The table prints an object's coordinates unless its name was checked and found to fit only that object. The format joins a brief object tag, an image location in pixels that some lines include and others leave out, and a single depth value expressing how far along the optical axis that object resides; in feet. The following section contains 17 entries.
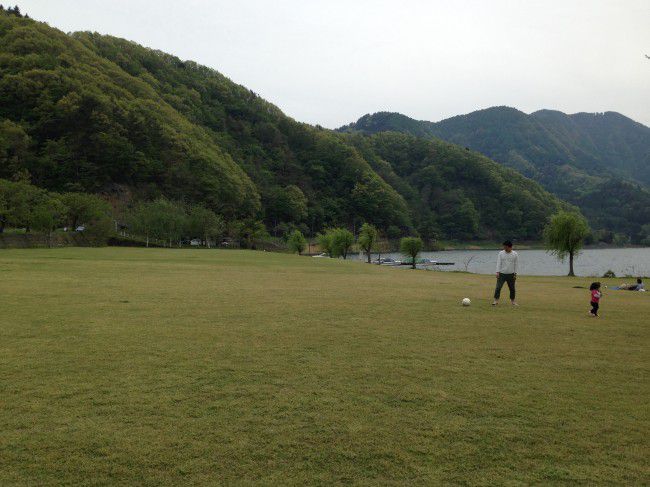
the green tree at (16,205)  176.96
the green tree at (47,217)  170.60
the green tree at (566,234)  183.73
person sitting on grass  85.80
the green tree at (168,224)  244.42
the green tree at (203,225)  287.07
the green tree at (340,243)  329.11
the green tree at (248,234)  341.21
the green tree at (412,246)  296.10
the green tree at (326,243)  348.08
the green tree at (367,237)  315.58
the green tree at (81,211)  221.01
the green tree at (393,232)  606.14
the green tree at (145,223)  242.78
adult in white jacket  50.55
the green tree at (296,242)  367.45
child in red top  43.52
